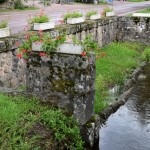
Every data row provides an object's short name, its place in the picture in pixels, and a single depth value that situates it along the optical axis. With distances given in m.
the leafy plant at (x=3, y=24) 8.05
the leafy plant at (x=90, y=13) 14.41
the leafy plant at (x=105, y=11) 16.63
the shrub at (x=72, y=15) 12.16
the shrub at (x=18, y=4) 22.22
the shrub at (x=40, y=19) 9.81
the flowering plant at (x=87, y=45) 5.86
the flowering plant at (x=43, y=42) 6.03
